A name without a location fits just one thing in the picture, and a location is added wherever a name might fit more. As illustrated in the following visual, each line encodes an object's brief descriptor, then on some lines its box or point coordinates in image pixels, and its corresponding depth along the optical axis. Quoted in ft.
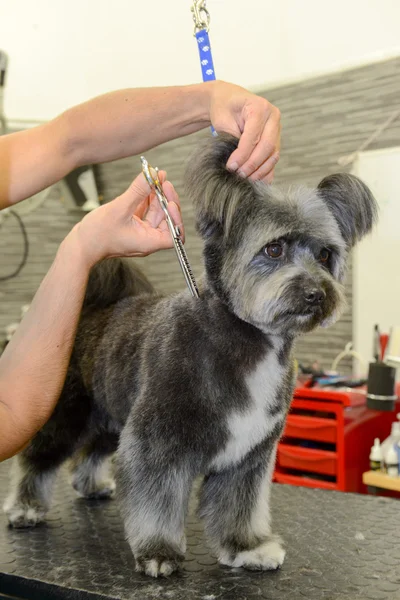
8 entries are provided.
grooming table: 3.46
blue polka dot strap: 4.22
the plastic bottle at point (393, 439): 7.51
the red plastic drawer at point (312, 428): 7.61
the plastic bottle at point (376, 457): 7.55
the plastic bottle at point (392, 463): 7.36
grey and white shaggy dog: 3.69
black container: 7.66
